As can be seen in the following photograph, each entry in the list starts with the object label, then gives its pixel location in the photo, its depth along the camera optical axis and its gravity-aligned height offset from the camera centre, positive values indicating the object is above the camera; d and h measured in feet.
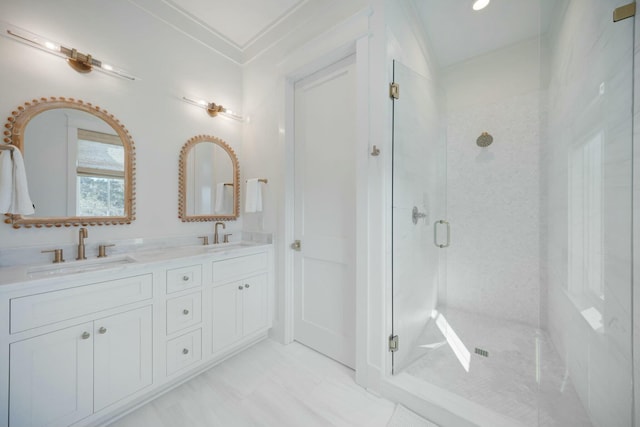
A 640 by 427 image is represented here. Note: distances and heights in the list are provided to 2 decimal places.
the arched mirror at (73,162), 4.36 +1.06
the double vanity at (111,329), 3.23 -2.09
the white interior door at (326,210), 5.58 +0.07
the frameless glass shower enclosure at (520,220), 3.19 -0.17
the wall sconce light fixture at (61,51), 4.24 +3.25
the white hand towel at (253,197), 6.93 +0.47
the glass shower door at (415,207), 5.06 +0.14
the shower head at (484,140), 7.28 +2.35
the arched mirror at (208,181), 6.54 +0.97
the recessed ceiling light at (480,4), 5.51 +5.10
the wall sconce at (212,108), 6.67 +3.22
